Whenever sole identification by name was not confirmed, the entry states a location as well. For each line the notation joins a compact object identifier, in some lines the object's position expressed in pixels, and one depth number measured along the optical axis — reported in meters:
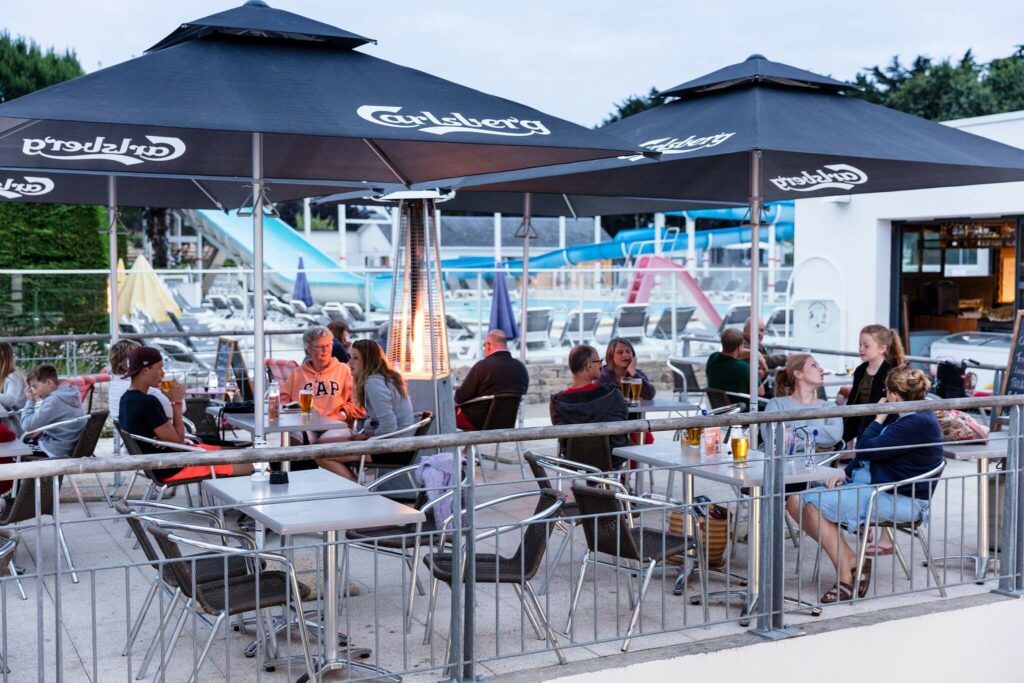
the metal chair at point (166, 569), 4.05
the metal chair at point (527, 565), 4.58
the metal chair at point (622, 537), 4.76
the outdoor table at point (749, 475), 5.05
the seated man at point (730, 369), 8.76
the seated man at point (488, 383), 8.29
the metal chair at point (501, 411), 8.12
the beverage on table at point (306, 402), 7.16
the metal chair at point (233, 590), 3.99
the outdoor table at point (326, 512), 4.13
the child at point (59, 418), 6.73
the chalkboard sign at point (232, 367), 10.75
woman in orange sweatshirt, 7.67
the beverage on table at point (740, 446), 5.26
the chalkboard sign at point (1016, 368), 8.09
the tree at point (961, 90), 33.66
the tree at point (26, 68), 24.58
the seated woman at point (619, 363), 7.92
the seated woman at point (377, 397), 6.90
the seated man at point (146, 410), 6.43
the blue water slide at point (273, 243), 30.03
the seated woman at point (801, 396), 6.16
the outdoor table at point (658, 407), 7.70
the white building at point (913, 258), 12.58
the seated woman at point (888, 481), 5.52
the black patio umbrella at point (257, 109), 4.57
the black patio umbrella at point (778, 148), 6.27
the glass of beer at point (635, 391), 7.79
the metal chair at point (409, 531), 4.89
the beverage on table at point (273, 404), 7.08
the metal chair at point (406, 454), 6.68
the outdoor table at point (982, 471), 5.79
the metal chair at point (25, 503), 5.45
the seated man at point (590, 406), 6.60
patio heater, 7.98
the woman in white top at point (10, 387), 6.97
